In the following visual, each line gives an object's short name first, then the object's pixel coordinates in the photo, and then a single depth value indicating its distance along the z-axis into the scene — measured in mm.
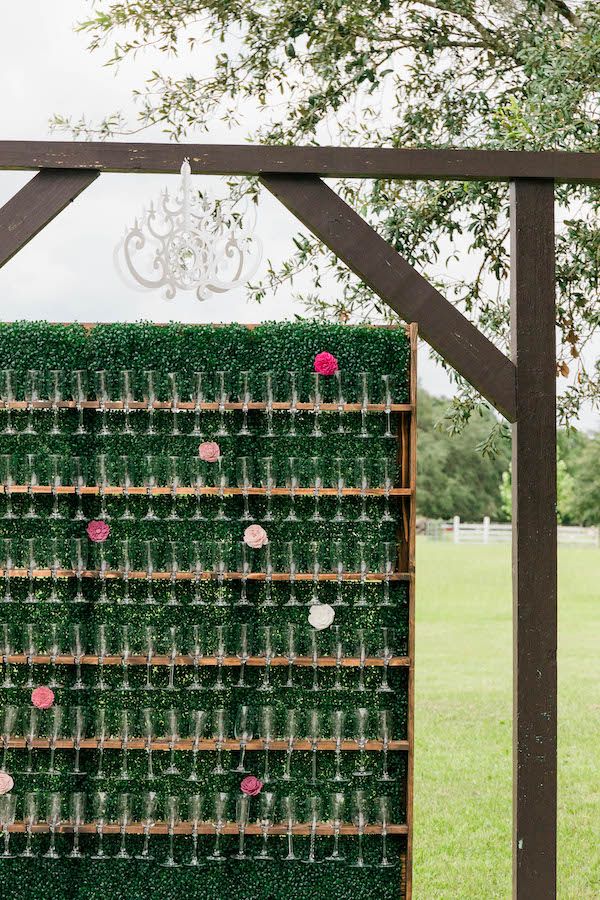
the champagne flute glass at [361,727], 4070
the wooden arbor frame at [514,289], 3779
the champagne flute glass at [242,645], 4079
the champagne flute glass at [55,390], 4109
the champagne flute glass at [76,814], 4020
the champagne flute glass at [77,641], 4066
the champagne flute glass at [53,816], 4012
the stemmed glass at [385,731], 4082
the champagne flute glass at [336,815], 4047
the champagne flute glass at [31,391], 4129
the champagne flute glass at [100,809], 4035
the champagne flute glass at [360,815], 4059
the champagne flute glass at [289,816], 4039
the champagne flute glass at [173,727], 4059
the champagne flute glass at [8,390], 4148
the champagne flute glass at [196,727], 4055
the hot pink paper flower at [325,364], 4137
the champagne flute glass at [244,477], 4094
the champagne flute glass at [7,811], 4039
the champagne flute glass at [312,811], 4062
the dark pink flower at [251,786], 4055
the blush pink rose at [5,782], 4090
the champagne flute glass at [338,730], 4090
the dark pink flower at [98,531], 4109
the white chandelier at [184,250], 3727
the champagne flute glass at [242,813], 4020
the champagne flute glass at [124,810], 4027
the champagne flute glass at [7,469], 4129
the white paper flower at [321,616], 4105
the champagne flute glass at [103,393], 4113
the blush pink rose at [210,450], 4125
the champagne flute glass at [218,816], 4016
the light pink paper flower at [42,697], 4090
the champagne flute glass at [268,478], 4098
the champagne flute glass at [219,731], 4070
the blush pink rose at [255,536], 4082
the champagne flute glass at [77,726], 4070
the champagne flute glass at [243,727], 4078
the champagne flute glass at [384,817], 4043
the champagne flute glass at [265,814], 4039
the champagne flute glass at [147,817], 4039
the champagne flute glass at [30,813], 4023
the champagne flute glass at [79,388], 4113
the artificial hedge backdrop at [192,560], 4098
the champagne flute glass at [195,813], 4027
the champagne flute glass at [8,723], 4094
